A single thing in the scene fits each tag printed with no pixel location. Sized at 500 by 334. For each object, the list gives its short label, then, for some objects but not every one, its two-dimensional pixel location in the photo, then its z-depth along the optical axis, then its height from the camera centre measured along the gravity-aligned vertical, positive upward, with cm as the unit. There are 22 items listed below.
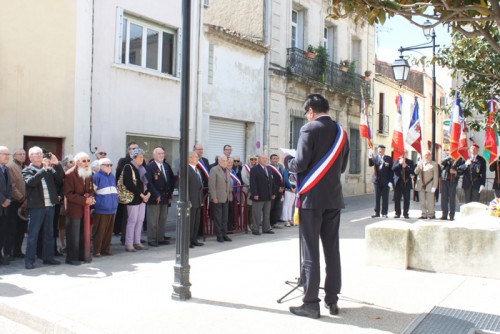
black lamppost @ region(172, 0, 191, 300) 552 -23
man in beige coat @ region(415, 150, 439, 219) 1314 -12
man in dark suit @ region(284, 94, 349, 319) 495 -25
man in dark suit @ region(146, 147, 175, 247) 943 -47
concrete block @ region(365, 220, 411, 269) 713 -95
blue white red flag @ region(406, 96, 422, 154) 1280 +113
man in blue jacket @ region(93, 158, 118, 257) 838 -53
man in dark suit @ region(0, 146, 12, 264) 750 -32
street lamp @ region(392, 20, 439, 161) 1453 +316
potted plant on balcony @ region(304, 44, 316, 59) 1909 +472
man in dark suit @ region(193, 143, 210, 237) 1058 -9
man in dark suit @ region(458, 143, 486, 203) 1303 +13
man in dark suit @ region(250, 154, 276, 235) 1101 -36
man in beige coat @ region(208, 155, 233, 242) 1020 -44
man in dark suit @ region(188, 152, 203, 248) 949 -43
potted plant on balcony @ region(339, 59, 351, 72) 2133 +478
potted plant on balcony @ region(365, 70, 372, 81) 2333 +474
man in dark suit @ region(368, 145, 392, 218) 1375 -3
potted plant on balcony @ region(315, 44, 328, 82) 1966 +458
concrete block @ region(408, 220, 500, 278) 662 -94
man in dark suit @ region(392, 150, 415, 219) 1359 -15
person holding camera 751 -46
